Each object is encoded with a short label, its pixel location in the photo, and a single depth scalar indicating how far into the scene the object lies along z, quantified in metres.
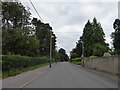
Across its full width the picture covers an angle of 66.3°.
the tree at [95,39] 29.33
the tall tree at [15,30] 16.01
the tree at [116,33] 29.53
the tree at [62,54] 77.28
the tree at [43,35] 35.23
